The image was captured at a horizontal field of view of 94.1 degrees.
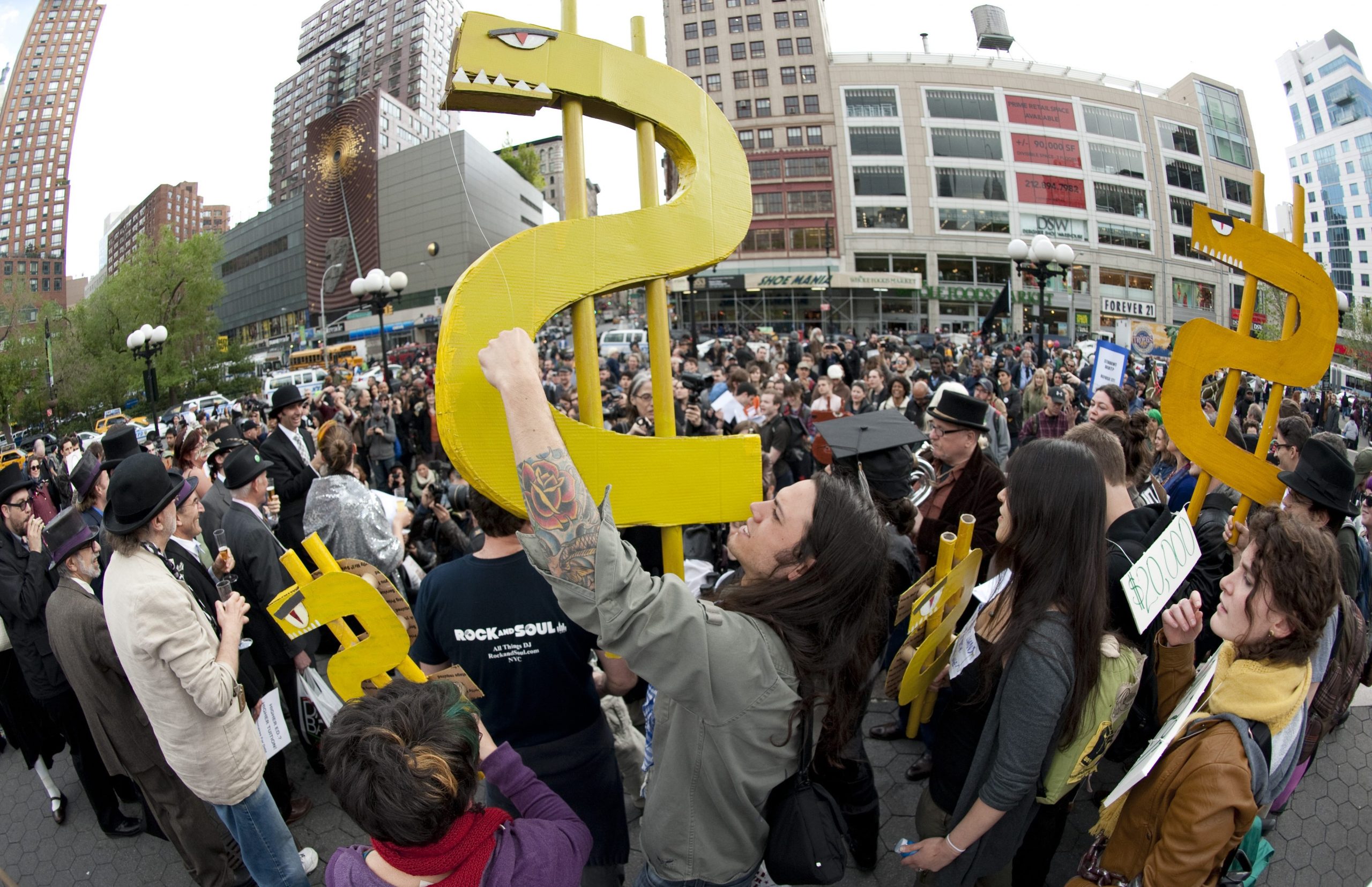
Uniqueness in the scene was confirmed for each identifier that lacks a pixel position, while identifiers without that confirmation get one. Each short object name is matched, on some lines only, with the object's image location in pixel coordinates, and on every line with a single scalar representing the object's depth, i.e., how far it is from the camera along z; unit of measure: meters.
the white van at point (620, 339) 27.86
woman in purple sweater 1.23
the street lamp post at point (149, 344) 12.09
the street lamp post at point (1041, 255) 10.73
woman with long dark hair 1.79
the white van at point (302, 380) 27.91
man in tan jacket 2.25
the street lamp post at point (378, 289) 12.34
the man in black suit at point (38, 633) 3.35
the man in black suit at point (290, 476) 4.75
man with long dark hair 1.25
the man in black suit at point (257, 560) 3.42
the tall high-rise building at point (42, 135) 32.28
